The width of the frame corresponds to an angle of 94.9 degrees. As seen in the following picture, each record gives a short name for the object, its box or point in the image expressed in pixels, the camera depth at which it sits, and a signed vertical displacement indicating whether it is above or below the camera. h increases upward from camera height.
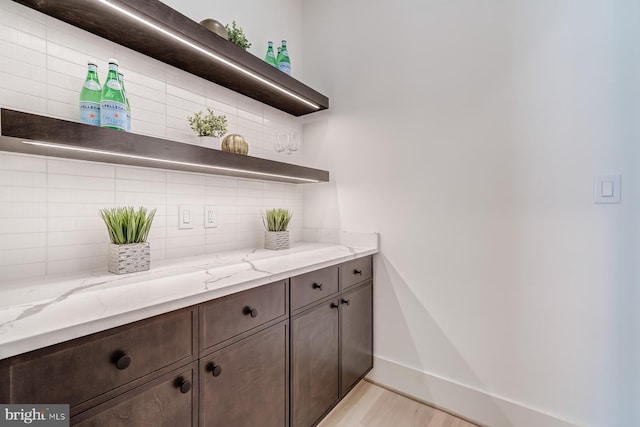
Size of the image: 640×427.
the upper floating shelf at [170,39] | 1.04 +0.70
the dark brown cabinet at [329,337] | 1.33 -0.69
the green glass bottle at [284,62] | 1.84 +0.90
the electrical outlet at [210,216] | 1.60 -0.06
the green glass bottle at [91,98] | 1.06 +0.39
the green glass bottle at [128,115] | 1.10 +0.35
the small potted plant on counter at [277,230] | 1.78 -0.15
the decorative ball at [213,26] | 1.41 +0.87
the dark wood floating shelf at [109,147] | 0.83 +0.20
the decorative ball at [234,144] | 1.51 +0.32
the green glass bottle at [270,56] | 1.80 +0.93
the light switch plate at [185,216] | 1.48 -0.05
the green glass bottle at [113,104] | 1.05 +0.37
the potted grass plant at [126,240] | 1.12 -0.14
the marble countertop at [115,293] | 0.64 -0.26
